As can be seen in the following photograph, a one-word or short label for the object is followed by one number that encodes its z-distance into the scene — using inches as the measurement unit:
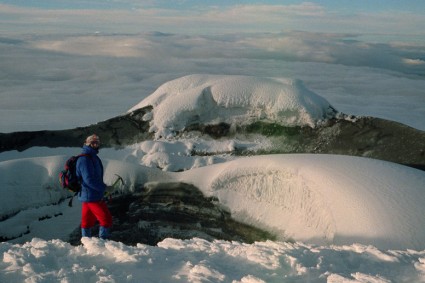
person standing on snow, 247.8
